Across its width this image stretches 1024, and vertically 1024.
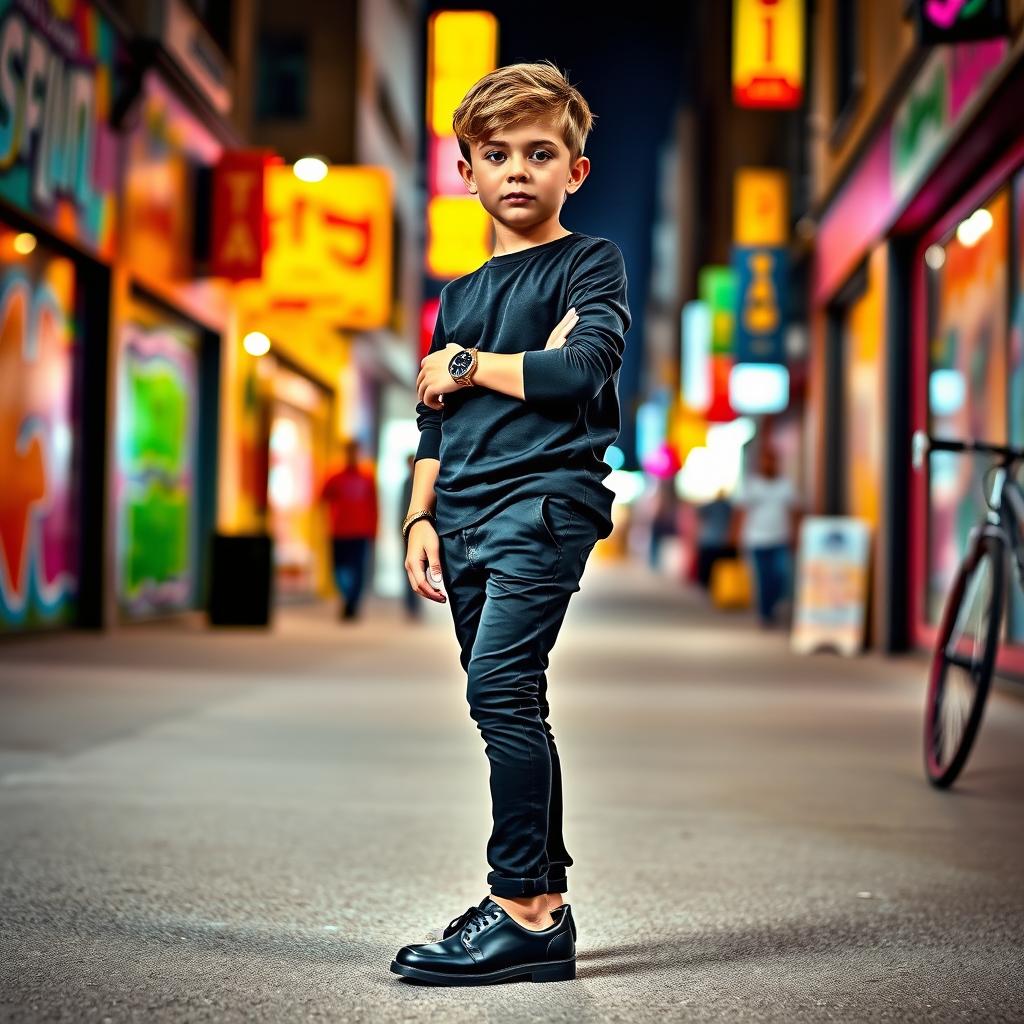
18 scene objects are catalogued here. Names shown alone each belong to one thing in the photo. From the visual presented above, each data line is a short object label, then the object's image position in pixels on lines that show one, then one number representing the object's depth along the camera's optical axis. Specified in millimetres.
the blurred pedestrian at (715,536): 25109
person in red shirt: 16375
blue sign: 18141
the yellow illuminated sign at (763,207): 20438
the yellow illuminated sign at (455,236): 24953
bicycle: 5211
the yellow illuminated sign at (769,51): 14797
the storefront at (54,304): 10953
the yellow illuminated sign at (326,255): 18125
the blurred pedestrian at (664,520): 47656
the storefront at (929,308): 9484
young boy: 2955
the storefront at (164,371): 13703
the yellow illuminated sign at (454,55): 23203
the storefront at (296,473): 20781
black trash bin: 14047
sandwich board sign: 12766
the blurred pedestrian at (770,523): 15133
